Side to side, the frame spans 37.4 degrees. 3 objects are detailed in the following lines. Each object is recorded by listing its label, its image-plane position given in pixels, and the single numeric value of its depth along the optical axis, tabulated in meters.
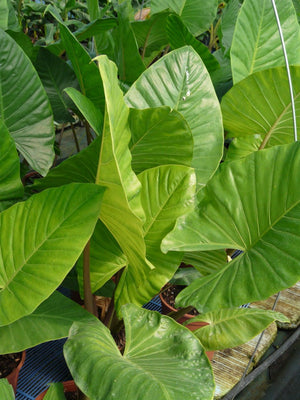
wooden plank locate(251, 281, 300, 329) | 1.48
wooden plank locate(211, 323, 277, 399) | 1.15
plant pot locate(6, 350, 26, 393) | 0.87
